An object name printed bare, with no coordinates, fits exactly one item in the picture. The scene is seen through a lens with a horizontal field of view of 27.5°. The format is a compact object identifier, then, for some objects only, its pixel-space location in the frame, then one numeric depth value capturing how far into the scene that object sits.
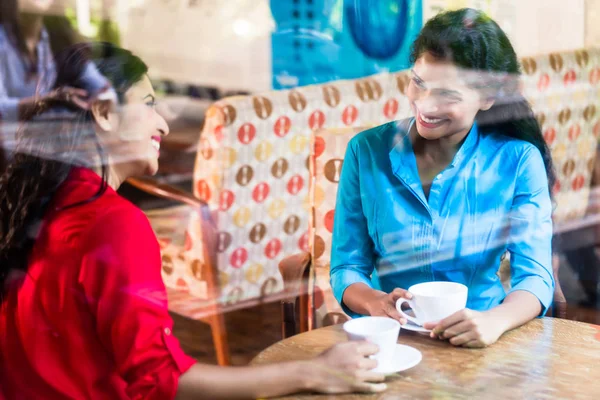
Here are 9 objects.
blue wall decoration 2.59
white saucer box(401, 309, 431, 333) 2.20
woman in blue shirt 2.38
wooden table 2.03
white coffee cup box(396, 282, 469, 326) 2.16
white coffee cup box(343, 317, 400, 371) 2.03
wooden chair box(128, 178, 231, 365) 2.47
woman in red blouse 1.97
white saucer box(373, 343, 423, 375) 2.05
